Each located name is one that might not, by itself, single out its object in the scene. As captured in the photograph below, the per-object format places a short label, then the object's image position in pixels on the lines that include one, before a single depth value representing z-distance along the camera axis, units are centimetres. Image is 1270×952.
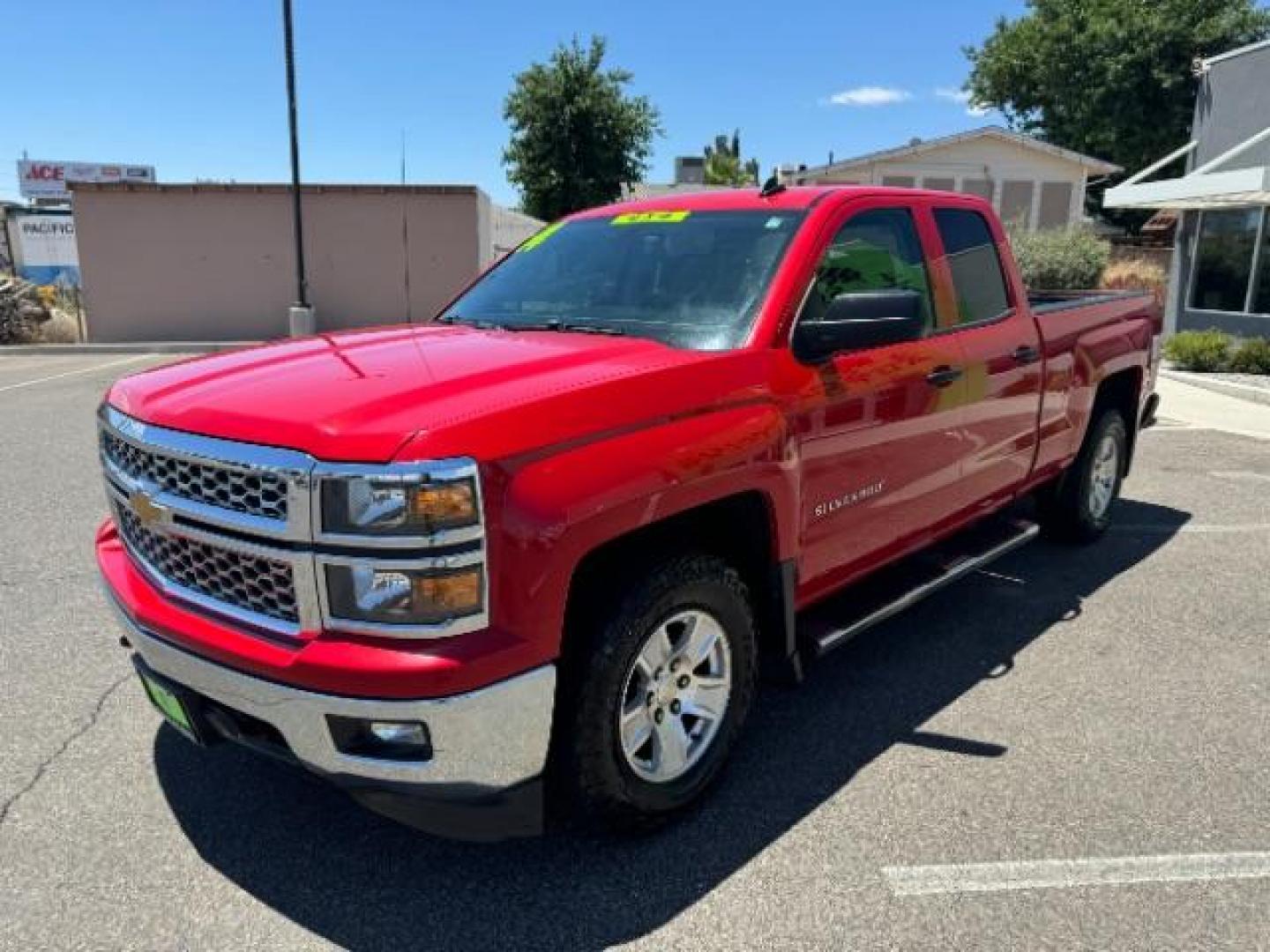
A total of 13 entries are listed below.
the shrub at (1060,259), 1950
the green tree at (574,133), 3008
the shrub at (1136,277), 2319
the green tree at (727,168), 5796
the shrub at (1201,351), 1378
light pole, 1639
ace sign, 5856
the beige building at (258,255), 1930
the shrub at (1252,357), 1344
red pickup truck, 230
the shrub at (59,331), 2008
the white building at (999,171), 2777
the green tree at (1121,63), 3656
